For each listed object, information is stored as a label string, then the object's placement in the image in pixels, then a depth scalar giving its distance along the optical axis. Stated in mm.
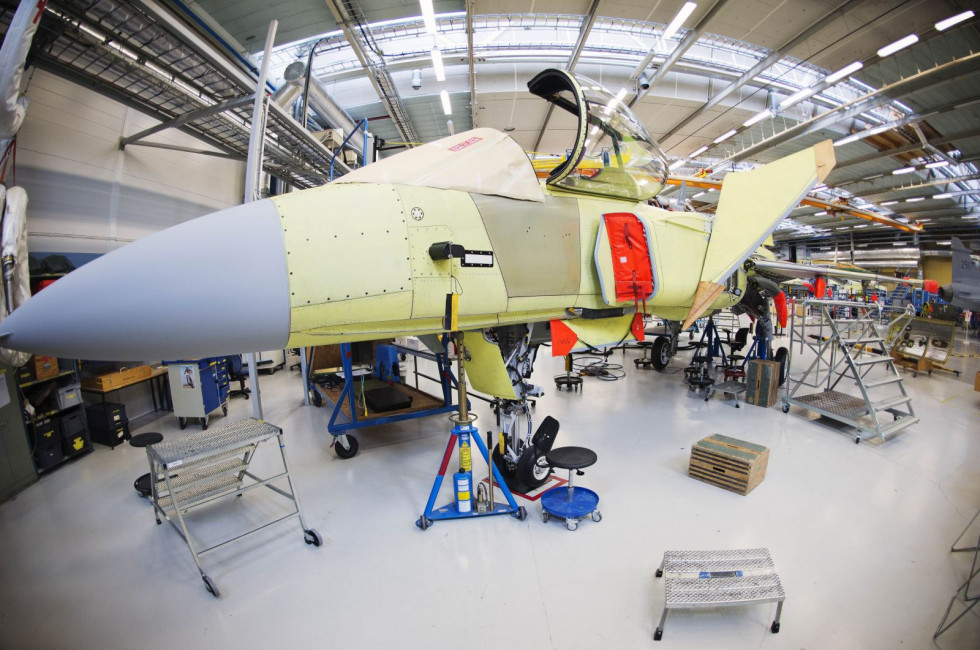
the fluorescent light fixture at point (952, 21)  6386
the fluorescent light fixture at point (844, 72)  7889
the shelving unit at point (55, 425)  4352
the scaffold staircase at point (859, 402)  5242
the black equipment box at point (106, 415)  5180
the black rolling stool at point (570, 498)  3307
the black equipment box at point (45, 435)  4375
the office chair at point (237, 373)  7598
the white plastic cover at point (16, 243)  3336
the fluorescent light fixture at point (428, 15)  5539
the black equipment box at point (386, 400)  5262
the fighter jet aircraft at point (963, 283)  11750
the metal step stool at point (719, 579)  2324
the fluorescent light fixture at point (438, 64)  7227
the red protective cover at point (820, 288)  6943
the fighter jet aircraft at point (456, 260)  1704
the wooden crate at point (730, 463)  3875
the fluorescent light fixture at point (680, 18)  6343
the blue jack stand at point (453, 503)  3412
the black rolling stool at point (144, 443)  3354
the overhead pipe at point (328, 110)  8297
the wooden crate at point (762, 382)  6605
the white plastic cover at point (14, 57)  2703
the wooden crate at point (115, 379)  5363
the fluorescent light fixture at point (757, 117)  10373
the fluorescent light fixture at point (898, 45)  7098
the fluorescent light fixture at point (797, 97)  9411
